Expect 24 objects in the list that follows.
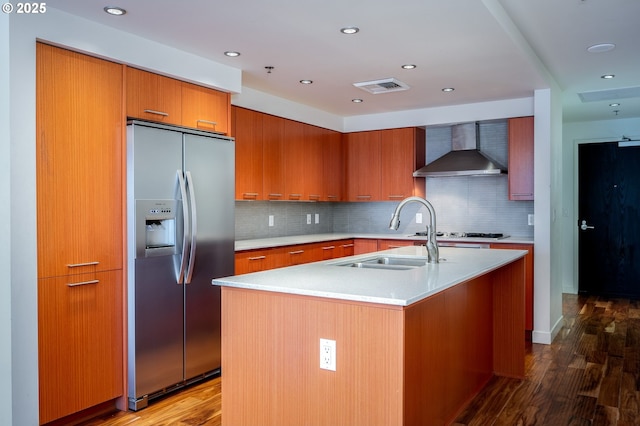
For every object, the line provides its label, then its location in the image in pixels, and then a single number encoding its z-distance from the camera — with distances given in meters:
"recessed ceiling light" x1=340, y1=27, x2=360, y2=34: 3.04
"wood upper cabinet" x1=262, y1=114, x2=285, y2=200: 4.75
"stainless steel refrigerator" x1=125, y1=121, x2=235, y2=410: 3.08
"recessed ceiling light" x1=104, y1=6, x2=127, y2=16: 2.71
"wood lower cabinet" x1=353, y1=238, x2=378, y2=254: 5.61
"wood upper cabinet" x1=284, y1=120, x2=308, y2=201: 5.11
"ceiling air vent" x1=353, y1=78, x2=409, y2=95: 4.22
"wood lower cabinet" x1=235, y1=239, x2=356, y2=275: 4.07
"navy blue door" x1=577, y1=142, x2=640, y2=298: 6.80
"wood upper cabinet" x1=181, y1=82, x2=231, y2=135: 3.55
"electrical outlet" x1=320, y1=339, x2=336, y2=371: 2.09
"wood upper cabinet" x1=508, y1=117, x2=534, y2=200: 4.93
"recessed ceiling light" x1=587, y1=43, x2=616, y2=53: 3.60
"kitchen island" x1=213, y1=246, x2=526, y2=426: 1.96
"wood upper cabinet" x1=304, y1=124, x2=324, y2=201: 5.42
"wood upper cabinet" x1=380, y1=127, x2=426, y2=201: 5.69
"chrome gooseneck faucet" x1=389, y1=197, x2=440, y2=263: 2.95
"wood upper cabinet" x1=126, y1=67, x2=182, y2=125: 3.15
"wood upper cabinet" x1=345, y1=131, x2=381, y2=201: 5.91
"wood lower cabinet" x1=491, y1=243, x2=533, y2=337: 4.66
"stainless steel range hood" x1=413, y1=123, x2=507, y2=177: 5.21
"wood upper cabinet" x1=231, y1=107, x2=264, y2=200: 4.38
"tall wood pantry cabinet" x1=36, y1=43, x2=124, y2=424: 2.68
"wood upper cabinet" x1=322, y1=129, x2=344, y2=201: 5.78
